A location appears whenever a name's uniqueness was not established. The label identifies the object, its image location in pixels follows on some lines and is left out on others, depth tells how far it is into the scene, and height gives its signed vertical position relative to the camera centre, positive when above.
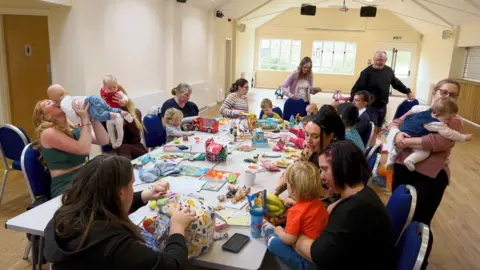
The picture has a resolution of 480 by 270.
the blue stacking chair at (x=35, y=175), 2.47 -0.84
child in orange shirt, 1.66 -0.69
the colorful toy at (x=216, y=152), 3.00 -0.75
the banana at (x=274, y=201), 1.99 -0.75
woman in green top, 2.43 -0.58
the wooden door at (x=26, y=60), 5.24 -0.10
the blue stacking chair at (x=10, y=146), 3.56 -0.92
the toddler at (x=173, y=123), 3.86 -0.68
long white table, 1.60 -0.86
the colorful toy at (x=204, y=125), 4.16 -0.74
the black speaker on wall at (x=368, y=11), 10.84 +1.67
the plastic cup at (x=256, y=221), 1.78 -0.78
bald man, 5.04 -0.22
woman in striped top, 4.96 -0.54
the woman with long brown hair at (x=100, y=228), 1.16 -0.56
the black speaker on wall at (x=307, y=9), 11.04 +1.68
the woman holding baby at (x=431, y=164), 2.41 -0.63
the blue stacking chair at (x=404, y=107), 5.05 -0.53
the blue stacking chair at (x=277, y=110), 5.38 -0.69
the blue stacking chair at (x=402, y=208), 1.83 -0.71
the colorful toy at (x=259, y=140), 3.63 -0.77
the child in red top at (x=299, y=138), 3.62 -0.76
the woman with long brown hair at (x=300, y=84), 5.58 -0.31
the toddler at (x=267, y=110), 4.92 -0.63
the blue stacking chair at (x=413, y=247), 1.44 -0.73
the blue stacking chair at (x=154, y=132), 4.01 -0.81
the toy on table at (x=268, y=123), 4.36 -0.72
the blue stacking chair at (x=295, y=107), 5.43 -0.64
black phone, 1.68 -0.85
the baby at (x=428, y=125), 2.37 -0.37
